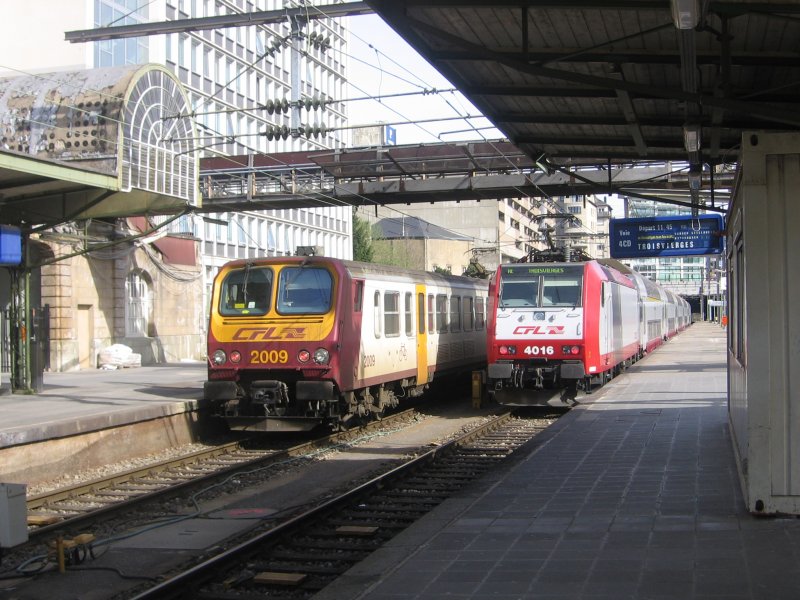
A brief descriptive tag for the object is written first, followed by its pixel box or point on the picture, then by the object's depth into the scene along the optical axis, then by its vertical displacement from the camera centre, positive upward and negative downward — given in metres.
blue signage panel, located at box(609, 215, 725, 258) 21.92 +1.81
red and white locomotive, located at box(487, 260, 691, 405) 17.56 -0.29
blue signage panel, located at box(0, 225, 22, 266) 17.42 +1.43
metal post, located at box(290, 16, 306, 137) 17.65 +5.25
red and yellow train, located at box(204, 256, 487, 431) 14.57 -0.41
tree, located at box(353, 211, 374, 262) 68.75 +5.84
